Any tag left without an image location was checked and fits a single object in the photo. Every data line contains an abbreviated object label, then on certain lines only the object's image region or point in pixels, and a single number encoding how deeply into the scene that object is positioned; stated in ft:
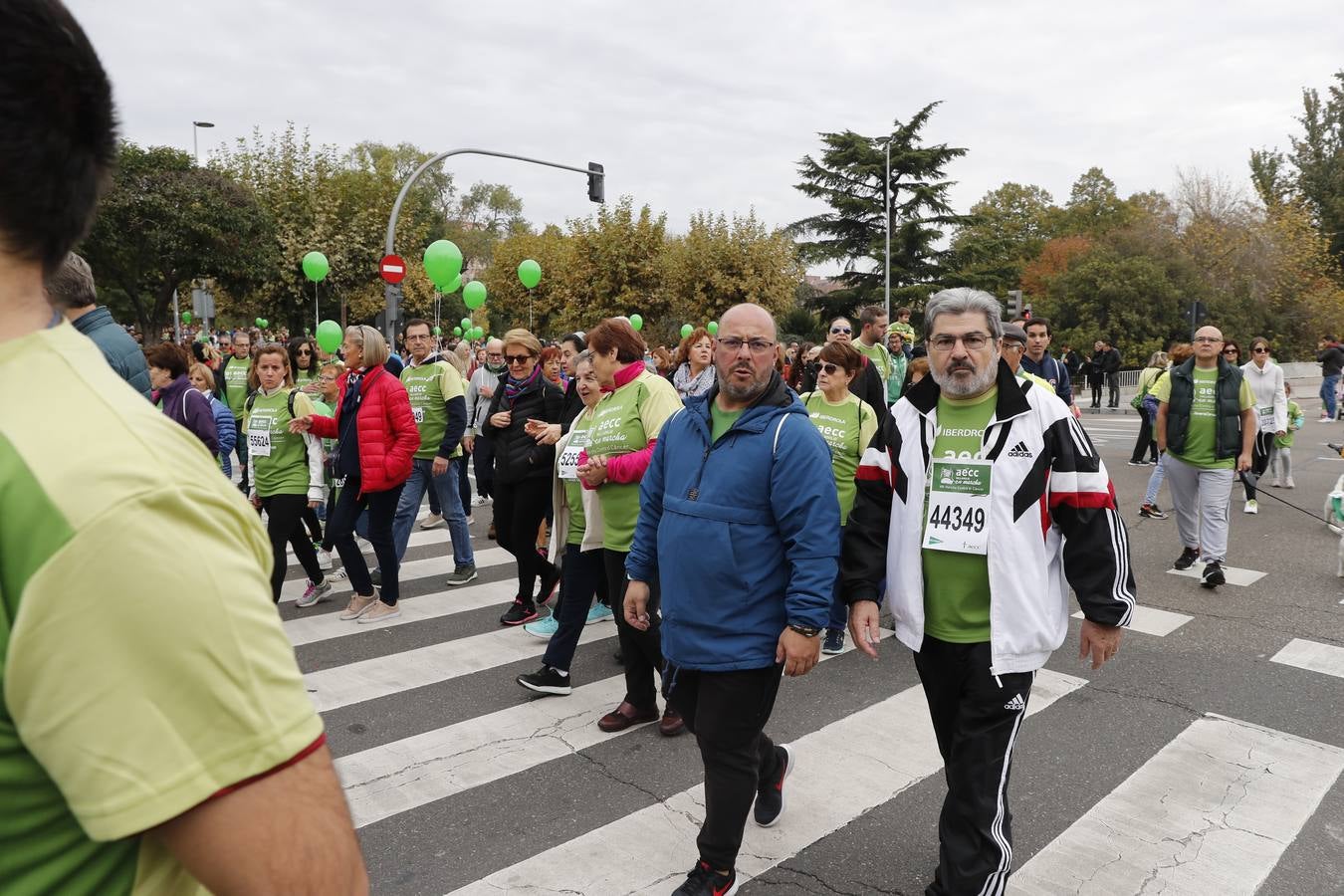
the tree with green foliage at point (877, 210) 141.79
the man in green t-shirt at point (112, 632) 2.28
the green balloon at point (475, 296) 56.58
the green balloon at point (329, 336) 37.99
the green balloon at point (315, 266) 59.02
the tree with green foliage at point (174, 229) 87.20
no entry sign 53.93
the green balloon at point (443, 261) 48.11
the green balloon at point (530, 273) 64.51
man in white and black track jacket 9.52
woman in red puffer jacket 20.18
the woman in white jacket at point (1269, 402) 34.68
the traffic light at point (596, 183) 67.31
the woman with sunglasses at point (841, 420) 18.86
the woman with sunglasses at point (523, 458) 19.97
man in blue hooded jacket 9.96
